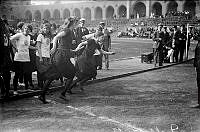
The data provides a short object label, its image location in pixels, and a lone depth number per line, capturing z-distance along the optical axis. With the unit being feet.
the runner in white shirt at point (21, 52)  25.31
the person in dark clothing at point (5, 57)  23.32
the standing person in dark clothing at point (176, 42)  51.57
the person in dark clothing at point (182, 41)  52.54
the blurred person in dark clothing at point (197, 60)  23.04
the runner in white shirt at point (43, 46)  24.90
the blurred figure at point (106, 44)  41.78
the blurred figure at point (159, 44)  46.55
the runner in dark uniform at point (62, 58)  23.17
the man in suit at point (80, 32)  34.37
